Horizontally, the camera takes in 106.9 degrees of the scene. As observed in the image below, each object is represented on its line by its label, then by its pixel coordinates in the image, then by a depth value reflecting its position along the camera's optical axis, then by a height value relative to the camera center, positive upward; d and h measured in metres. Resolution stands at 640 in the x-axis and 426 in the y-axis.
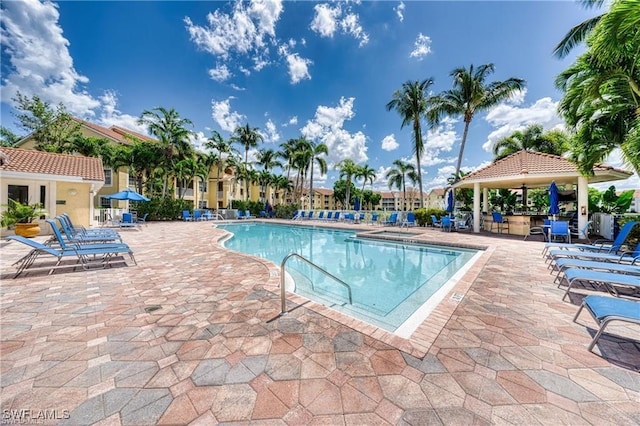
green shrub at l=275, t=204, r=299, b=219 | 27.48 +0.15
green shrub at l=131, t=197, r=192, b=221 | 22.02 +0.25
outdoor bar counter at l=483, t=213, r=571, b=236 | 12.29 -0.55
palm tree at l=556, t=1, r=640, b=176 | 5.18 +3.73
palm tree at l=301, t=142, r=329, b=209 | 27.25 +6.52
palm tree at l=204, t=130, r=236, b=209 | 28.03 +7.69
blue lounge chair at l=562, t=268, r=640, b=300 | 3.57 -1.02
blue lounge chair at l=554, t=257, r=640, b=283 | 4.20 -1.01
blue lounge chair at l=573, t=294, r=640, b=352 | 2.42 -1.06
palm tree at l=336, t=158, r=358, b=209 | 33.72 +6.34
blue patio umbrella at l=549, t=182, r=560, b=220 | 11.53 +0.65
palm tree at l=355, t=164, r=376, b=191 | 39.37 +6.64
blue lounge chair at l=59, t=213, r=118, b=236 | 8.17 -0.80
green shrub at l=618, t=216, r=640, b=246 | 8.15 -0.88
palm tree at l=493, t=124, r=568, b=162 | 20.56 +6.47
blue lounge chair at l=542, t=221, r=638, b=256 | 5.96 -0.91
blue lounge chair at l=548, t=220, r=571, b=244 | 9.08 -0.61
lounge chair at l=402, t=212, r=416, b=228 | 16.43 -0.57
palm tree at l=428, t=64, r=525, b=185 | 16.95 +8.72
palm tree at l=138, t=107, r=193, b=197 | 21.92 +7.74
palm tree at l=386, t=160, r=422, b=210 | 38.02 +6.50
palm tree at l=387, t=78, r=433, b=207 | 19.42 +8.97
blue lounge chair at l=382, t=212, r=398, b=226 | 17.34 -0.61
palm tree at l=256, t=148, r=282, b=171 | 32.62 +7.20
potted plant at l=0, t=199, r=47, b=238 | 9.85 -0.33
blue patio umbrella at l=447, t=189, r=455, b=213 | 15.45 +0.65
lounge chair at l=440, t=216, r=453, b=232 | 13.97 -0.65
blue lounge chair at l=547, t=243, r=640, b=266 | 5.16 -0.98
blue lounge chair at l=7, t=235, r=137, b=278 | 5.29 -0.99
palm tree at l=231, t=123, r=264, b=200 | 29.95 +9.49
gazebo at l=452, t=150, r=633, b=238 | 10.57 +1.78
